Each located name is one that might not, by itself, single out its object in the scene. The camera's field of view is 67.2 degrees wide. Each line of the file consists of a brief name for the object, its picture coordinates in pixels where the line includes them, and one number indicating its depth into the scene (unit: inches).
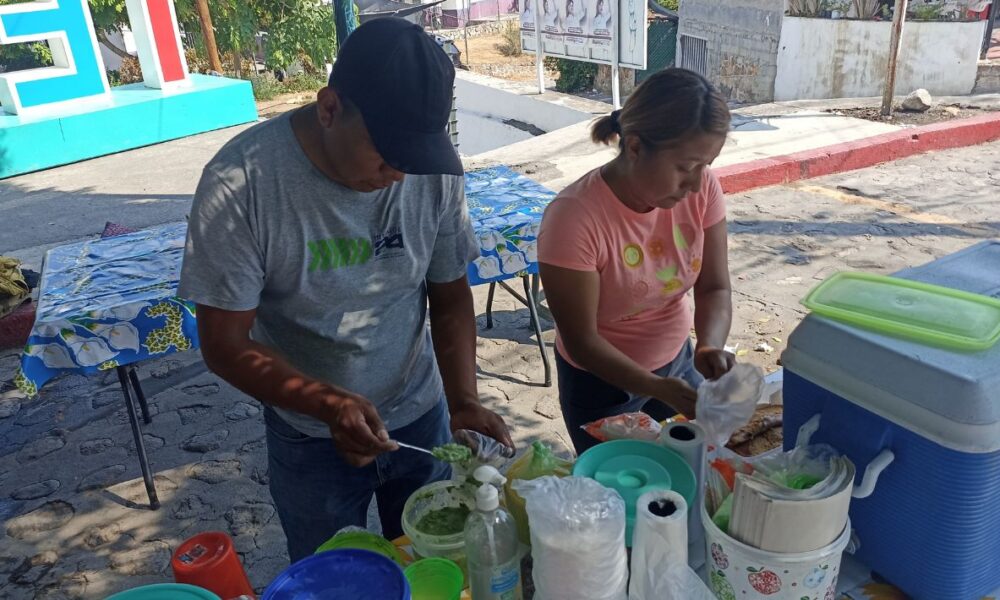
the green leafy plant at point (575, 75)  560.1
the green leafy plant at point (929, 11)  382.2
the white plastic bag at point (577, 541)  43.8
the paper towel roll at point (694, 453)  56.5
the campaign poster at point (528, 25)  438.9
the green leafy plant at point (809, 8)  414.0
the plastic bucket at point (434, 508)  53.2
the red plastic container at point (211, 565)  57.5
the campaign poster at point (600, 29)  355.3
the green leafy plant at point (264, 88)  564.7
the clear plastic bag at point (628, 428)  63.4
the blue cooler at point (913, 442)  46.1
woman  69.7
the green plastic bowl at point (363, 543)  54.7
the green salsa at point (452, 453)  55.2
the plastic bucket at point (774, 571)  46.6
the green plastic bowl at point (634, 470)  52.8
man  53.9
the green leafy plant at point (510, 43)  887.1
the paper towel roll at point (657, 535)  45.2
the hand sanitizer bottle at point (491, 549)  48.4
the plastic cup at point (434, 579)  48.1
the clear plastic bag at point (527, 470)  52.4
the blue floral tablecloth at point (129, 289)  111.9
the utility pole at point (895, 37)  326.0
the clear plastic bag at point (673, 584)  45.9
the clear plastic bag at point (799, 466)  48.4
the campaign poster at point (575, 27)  380.2
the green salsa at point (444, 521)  55.1
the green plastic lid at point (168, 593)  44.8
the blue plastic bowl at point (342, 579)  45.5
